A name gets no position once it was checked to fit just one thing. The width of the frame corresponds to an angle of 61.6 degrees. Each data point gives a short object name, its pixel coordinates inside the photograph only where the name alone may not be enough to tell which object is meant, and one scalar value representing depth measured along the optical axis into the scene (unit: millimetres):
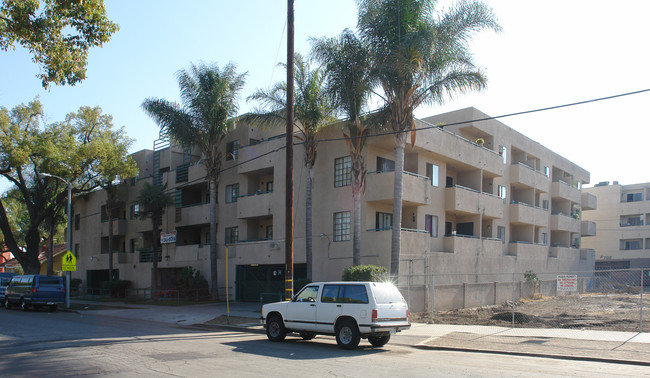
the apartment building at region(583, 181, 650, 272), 59250
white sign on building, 36656
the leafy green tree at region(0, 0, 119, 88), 12992
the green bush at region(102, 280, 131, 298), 39844
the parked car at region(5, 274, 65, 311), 27734
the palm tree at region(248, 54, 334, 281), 24969
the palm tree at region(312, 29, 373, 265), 22734
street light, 30328
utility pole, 18688
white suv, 13789
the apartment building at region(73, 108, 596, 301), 27047
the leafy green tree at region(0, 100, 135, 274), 38188
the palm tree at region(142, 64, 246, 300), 31000
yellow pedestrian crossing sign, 30141
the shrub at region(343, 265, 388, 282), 21375
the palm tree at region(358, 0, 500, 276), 21641
